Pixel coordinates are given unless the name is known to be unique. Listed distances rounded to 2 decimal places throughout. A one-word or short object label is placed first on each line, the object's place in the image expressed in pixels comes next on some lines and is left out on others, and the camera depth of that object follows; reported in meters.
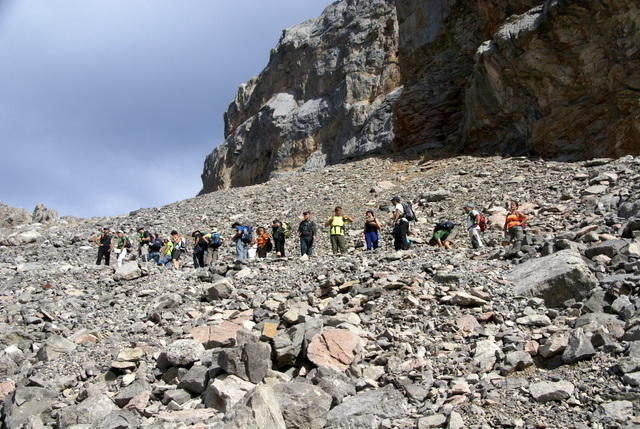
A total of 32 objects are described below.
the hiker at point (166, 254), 18.45
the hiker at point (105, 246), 19.91
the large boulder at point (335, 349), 8.34
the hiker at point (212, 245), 17.33
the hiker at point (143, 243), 21.18
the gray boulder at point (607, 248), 10.54
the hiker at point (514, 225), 13.58
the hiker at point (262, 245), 17.41
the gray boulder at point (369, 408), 7.05
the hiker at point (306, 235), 16.19
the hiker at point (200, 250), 17.34
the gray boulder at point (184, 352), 9.16
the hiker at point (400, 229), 15.16
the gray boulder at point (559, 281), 9.30
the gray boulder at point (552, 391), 6.75
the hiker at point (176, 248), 18.62
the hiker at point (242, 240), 17.11
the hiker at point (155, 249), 18.83
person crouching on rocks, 15.77
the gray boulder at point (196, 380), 8.38
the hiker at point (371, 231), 15.57
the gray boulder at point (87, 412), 8.04
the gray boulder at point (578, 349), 7.37
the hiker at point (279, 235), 17.03
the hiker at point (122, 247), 19.80
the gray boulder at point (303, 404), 7.07
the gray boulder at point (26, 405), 8.36
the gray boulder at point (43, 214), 46.78
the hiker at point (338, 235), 15.70
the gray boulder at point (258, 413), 6.59
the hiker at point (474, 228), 14.88
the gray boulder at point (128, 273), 15.30
